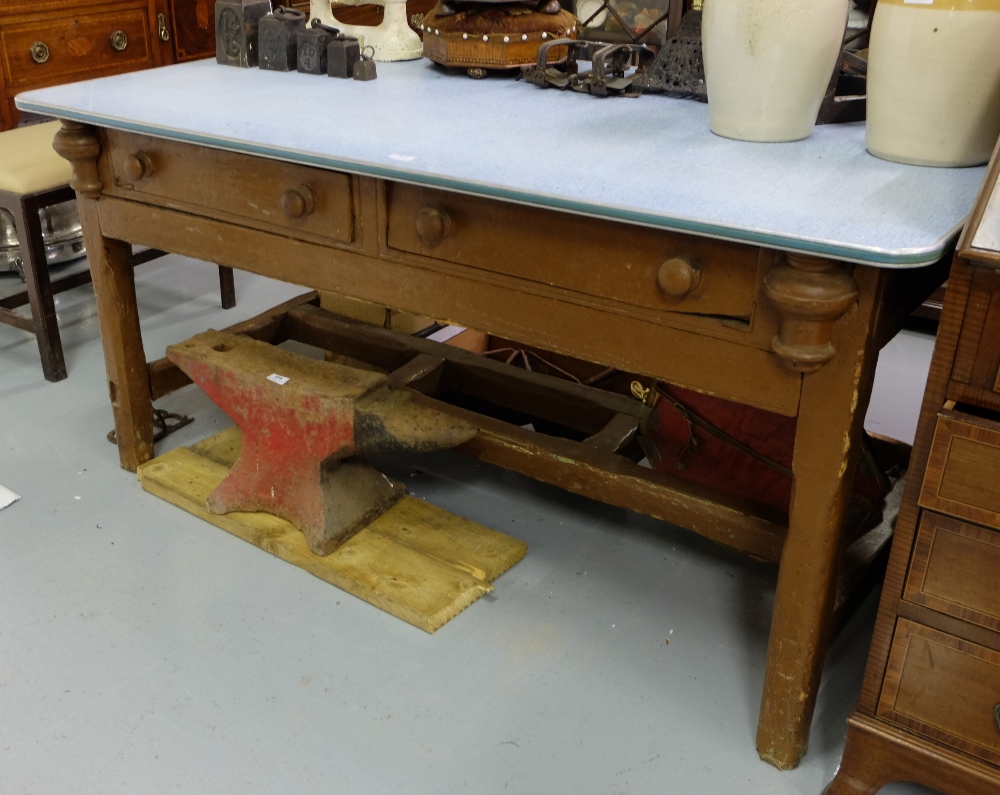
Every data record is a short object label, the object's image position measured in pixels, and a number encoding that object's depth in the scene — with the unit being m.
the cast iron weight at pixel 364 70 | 2.01
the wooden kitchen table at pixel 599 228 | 1.24
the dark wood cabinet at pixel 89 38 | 3.35
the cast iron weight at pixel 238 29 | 2.13
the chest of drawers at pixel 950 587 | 1.15
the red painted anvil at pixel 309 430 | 1.92
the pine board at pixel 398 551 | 1.88
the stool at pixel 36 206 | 2.58
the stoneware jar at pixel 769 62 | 1.42
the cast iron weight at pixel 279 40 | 2.10
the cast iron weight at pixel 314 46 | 2.06
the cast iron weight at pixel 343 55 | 2.02
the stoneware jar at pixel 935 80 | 1.29
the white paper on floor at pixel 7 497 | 2.19
